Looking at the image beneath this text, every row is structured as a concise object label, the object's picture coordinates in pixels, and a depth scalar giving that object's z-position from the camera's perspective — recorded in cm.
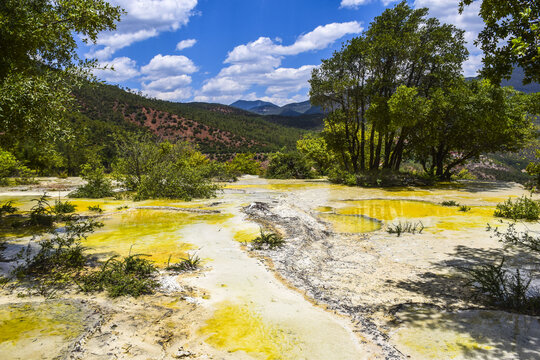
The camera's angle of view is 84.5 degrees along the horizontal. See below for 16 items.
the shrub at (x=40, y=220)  773
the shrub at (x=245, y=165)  3523
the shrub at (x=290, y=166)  3019
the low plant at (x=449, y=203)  1180
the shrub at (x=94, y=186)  1392
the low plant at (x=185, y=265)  503
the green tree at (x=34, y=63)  505
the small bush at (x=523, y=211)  877
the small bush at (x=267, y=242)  646
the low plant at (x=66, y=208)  949
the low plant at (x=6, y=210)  865
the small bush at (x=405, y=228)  794
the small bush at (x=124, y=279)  408
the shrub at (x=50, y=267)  425
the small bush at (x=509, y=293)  363
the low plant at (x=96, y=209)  1024
